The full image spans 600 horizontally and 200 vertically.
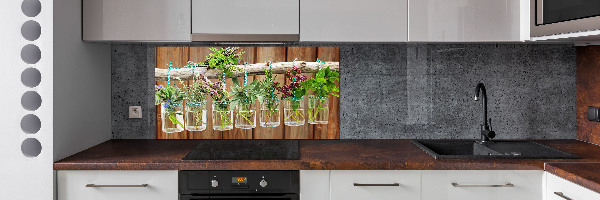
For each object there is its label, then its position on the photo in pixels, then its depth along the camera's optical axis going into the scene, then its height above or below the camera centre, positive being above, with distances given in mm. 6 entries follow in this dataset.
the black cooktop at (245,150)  2135 -243
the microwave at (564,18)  1893 +347
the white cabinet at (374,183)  2068 -353
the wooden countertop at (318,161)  2041 -263
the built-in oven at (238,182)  2051 -349
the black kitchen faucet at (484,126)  2459 -134
